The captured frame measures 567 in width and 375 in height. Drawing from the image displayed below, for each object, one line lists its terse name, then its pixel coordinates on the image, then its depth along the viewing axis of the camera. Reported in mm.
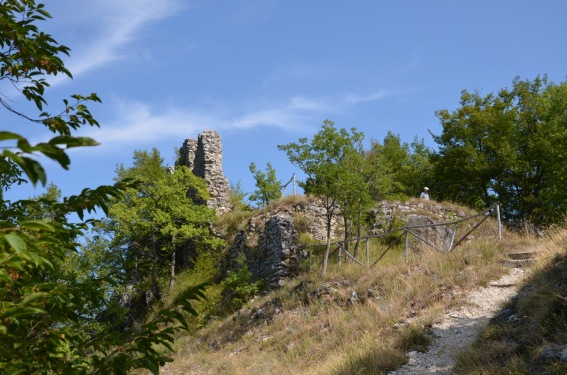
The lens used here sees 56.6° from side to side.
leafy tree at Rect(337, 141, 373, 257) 15773
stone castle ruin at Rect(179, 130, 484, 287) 17031
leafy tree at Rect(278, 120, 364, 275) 15688
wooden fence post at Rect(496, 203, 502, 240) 13703
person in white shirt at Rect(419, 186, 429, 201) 20380
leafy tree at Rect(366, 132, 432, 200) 19762
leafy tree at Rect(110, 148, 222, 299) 21938
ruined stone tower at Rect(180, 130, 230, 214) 25219
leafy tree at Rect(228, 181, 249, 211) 25719
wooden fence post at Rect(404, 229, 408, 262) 13812
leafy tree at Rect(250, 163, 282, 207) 26750
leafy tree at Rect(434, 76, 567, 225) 23953
